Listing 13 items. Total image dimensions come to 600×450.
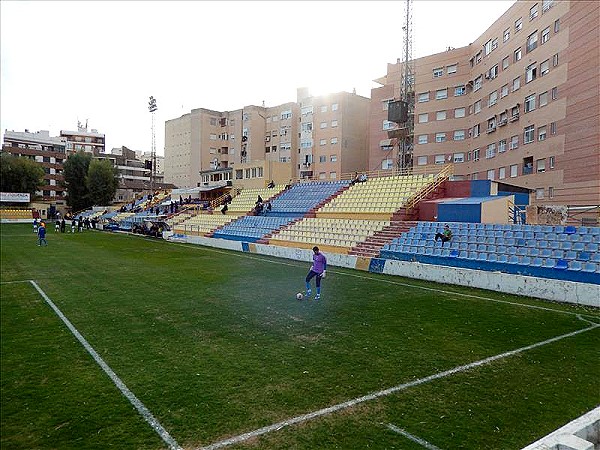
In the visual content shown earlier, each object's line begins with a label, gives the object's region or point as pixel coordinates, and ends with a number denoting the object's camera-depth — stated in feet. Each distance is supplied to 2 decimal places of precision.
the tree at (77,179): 235.81
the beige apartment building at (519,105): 92.22
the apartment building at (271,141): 198.80
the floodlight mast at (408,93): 145.89
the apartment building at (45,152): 274.77
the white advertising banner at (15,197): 206.30
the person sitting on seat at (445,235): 63.31
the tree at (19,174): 219.61
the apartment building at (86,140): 336.70
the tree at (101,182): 231.71
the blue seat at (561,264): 47.22
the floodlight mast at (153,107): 222.28
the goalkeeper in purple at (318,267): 40.55
